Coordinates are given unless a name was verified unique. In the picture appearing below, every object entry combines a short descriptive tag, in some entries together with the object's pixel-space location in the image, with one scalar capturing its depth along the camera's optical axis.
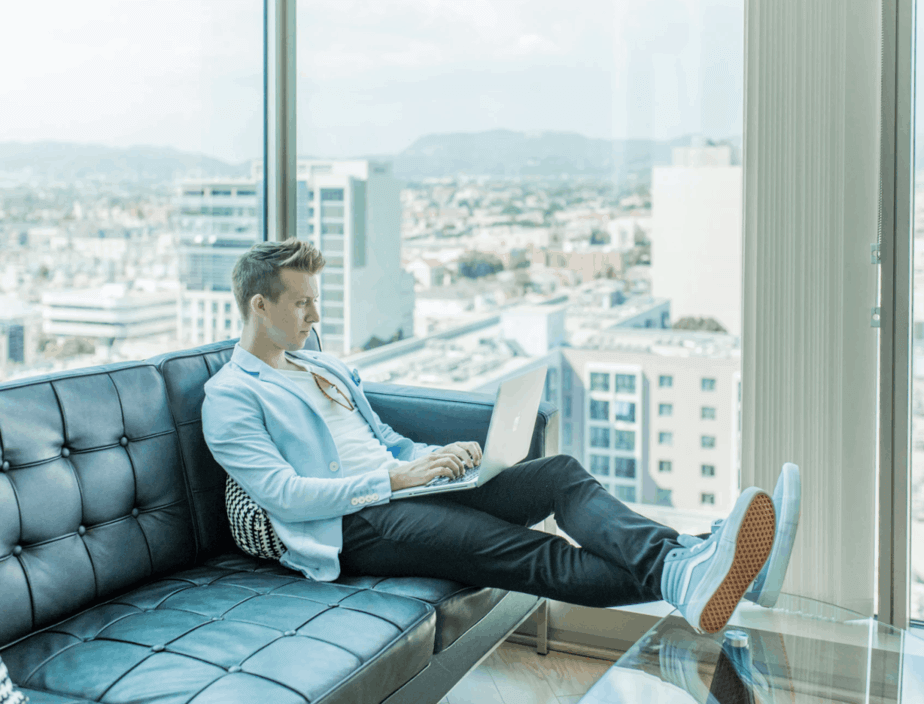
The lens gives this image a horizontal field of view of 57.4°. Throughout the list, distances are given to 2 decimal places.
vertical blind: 2.23
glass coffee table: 1.49
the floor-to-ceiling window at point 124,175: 2.05
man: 1.65
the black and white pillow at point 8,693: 1.25
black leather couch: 1.45
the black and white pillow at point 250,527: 1.96
